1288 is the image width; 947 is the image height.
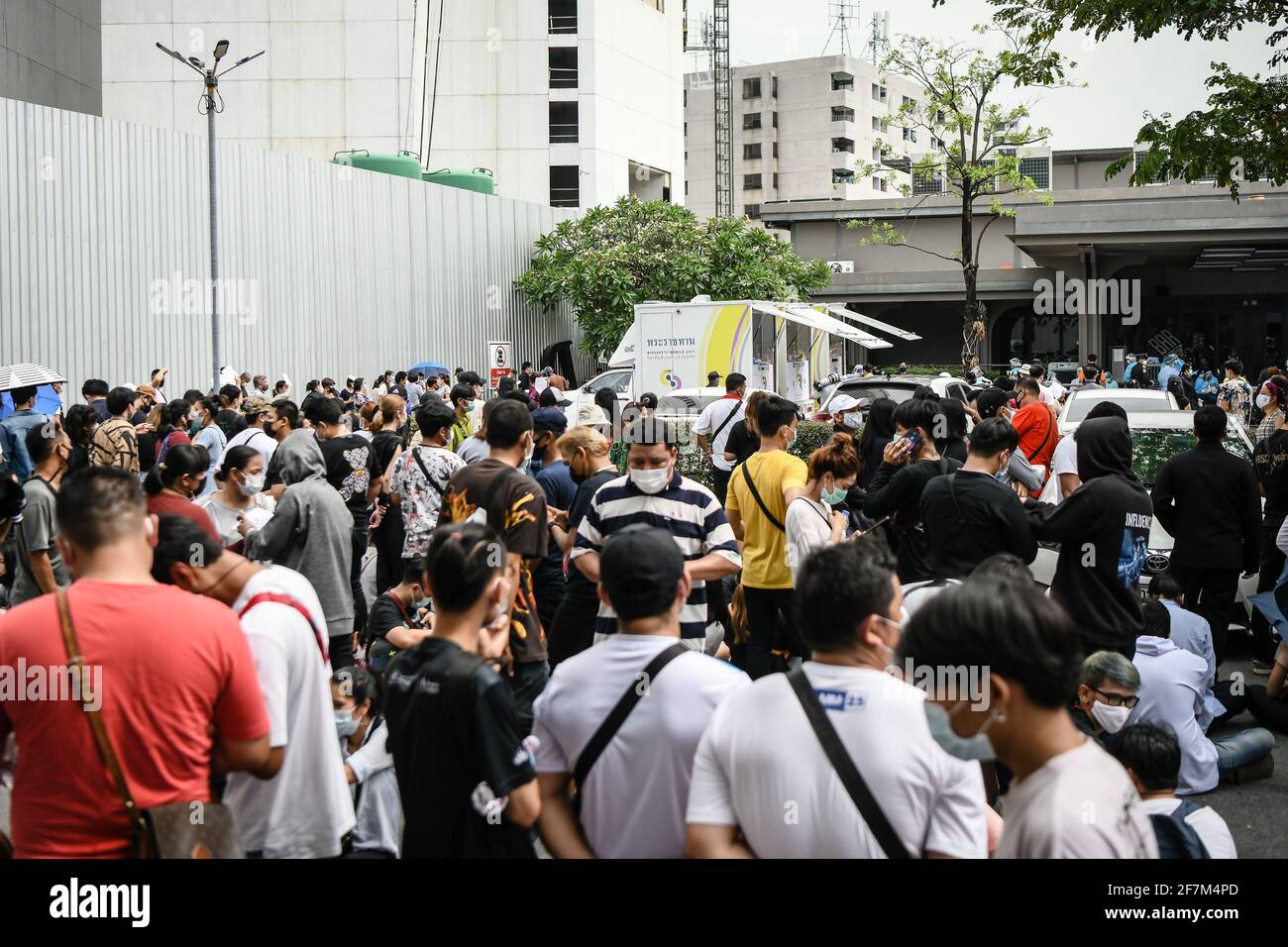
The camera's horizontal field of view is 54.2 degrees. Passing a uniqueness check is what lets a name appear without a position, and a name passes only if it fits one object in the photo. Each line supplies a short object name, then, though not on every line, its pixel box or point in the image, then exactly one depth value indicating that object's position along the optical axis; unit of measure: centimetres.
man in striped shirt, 579
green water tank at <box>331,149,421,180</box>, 3381
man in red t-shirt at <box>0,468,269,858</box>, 317
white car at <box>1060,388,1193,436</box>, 1359
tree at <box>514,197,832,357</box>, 3531
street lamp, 1739
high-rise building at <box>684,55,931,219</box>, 8612
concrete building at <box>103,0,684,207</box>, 4706
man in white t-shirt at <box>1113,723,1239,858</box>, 411
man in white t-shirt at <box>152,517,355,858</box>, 392
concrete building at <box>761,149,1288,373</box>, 3291
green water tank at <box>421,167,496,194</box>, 3878
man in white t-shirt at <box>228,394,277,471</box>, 953
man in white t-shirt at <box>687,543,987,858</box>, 291
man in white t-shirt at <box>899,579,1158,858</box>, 246
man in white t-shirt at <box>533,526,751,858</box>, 338
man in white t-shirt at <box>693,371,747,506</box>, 1192
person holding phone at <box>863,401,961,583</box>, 676
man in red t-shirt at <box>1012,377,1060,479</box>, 1103
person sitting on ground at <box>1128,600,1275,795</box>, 622
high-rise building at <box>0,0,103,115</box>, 3738
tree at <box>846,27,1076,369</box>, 2748
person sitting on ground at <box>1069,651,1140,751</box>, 566
